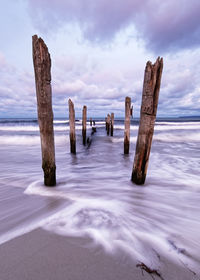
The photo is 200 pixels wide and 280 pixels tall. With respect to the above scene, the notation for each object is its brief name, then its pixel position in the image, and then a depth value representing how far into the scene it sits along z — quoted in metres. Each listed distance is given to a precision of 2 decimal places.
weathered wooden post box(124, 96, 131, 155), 9.01
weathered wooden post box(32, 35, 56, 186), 3.12
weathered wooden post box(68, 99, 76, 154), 9.44
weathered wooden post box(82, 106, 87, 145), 13.24
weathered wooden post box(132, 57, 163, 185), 3.30
